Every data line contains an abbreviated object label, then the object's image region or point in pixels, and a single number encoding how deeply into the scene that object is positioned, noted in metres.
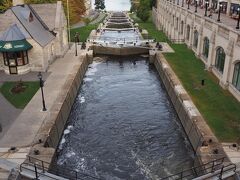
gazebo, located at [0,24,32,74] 25.68
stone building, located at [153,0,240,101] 21.93
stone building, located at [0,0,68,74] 26.02
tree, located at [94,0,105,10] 100.51
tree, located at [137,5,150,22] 65.88
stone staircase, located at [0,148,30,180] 13.46
